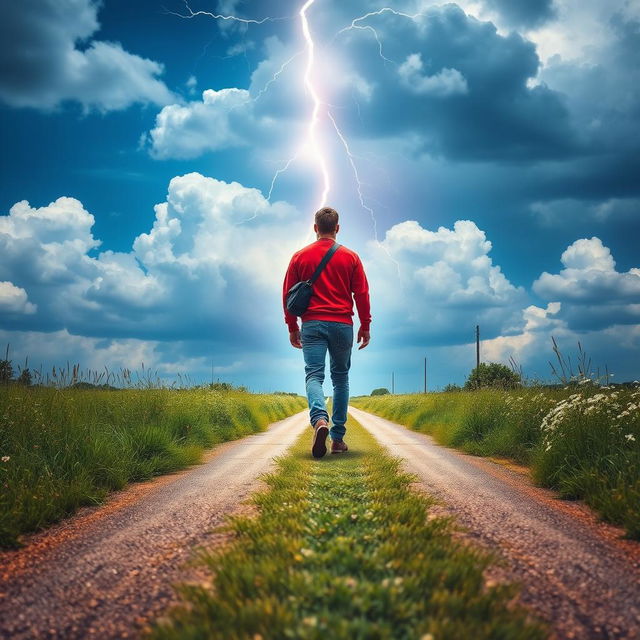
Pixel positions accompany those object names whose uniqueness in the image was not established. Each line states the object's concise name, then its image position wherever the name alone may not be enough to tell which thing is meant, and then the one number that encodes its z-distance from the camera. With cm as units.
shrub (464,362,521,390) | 5006
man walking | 655
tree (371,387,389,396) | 10706
